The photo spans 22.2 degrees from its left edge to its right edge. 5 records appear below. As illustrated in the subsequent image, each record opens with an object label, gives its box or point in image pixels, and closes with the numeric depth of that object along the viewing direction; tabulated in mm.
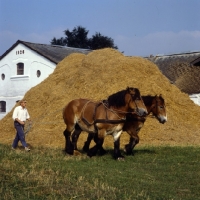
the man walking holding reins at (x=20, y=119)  15836
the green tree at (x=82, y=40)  62656
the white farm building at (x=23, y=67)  40094
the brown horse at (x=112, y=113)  13268
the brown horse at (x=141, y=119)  14484
